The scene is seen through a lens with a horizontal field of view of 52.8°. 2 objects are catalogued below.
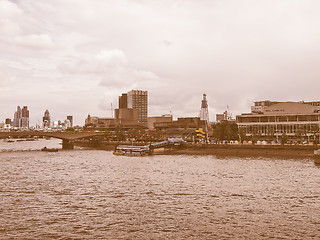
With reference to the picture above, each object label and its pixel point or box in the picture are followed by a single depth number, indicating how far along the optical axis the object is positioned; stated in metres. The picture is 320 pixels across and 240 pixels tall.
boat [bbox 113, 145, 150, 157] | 134.12
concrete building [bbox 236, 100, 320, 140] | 160.50
